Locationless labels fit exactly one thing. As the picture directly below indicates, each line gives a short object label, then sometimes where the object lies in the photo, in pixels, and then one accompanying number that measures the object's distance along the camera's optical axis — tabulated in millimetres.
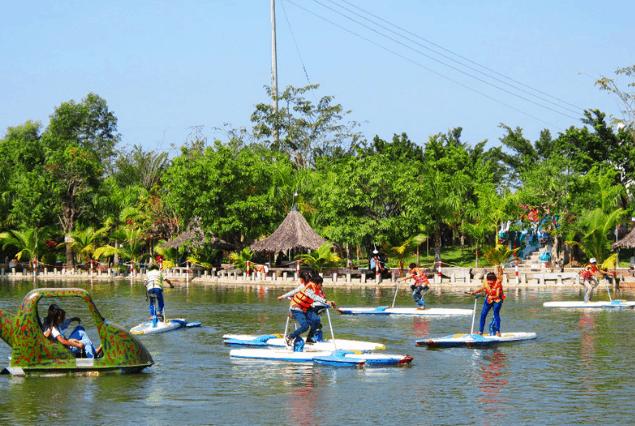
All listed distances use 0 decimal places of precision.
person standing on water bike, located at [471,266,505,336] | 24812
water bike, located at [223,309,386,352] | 23200
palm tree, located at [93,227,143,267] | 66188
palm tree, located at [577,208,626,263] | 53156
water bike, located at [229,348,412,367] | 21250
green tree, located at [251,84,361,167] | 83438
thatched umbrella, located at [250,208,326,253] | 55906
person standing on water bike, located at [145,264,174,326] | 28422
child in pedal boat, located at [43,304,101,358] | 19656
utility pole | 83750
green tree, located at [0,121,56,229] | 69312
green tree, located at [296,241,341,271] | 56094
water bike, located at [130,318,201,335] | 27922
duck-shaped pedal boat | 19125
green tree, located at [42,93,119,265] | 69438
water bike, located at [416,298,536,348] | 24462
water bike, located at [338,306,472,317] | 33438
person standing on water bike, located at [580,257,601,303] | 35875
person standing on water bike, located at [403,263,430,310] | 33938
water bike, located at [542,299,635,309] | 35250
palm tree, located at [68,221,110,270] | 68875
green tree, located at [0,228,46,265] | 68125
